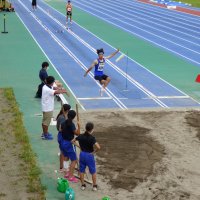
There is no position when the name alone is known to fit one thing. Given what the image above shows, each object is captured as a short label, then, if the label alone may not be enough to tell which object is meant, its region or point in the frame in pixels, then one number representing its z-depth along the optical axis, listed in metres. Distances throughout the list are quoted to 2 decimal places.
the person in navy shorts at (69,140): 15.25
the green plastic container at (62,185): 14.87
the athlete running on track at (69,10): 48.80
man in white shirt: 18.49
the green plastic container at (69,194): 14.07
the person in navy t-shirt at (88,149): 14.52
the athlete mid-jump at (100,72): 25.55
